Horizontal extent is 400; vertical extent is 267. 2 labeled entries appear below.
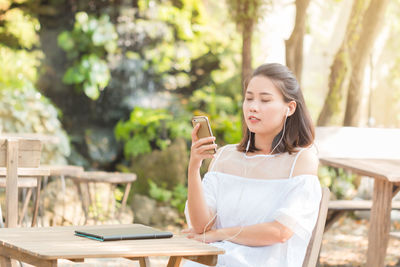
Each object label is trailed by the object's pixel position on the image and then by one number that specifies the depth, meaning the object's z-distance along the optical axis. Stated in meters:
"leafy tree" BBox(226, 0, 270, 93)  8.66
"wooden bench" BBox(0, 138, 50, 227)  4.43
